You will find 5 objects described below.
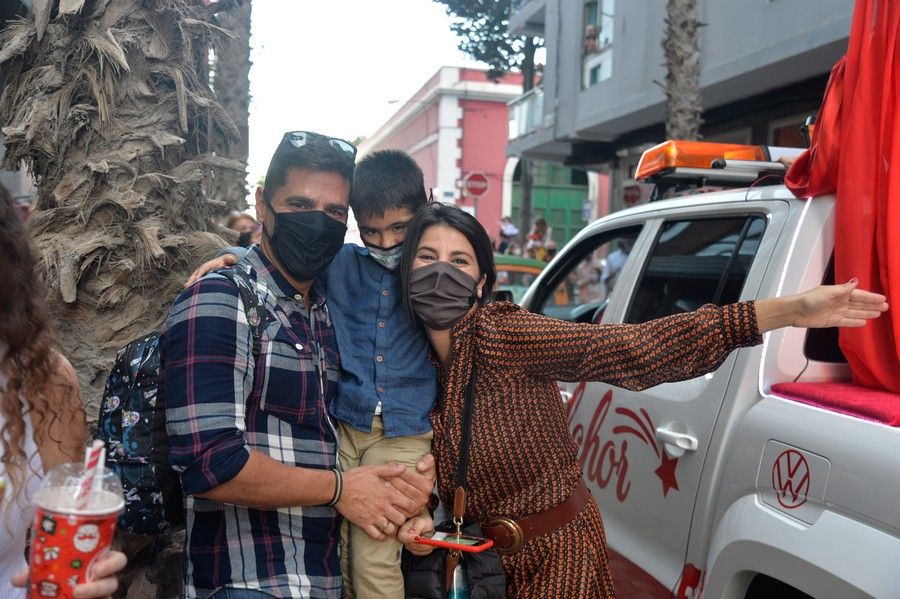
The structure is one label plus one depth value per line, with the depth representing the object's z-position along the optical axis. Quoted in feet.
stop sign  62.34
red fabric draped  7.47
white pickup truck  6.41
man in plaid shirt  5.75
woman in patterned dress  6.34
